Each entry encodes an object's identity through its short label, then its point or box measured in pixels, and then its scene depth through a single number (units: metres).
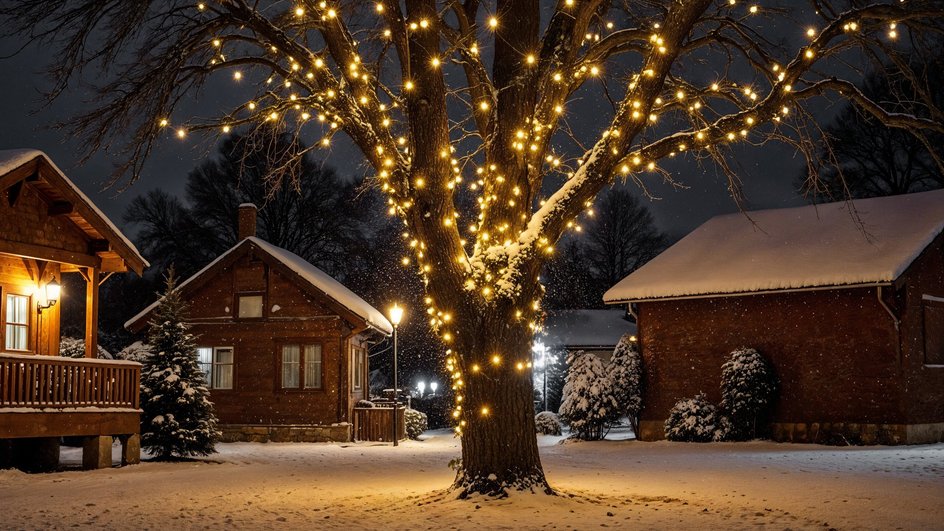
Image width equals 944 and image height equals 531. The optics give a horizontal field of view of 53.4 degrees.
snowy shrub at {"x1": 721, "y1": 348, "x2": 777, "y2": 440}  21.22
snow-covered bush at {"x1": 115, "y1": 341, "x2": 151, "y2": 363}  19.10
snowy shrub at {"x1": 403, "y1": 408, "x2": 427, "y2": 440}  28.92
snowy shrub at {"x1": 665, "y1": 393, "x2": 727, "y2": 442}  21.76
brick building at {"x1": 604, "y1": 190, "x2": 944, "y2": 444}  20.22
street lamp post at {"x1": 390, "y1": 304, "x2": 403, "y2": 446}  24.53
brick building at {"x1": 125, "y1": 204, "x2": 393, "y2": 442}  26.22
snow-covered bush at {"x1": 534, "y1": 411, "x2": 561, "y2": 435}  30.39
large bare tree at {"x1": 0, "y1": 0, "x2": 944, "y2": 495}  10.61
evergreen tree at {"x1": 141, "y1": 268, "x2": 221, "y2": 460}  17.77
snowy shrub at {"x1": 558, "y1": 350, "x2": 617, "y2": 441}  23.81
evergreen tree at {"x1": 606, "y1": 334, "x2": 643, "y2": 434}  23.81
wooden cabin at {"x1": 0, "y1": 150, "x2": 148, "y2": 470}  15.20
